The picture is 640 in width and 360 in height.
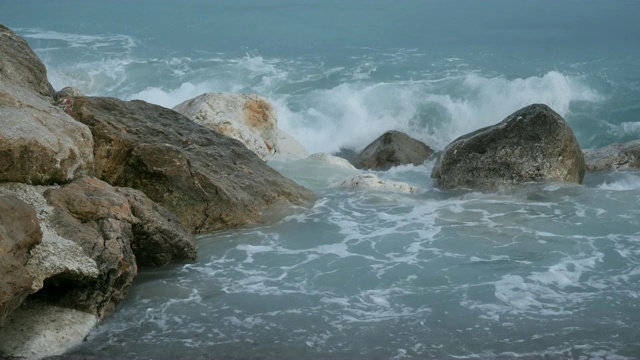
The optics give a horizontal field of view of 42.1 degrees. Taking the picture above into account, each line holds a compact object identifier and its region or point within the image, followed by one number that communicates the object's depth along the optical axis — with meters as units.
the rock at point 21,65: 9.16
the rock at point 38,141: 6.81
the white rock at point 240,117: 12.17
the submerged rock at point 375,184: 11.23
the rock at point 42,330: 5.66
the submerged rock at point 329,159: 13.62
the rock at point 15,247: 5.33
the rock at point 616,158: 12.58
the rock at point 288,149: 14.13
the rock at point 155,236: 7.51
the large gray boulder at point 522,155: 11.13
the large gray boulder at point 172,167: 8.87
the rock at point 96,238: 6.29
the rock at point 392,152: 14.45
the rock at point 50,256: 5.86
